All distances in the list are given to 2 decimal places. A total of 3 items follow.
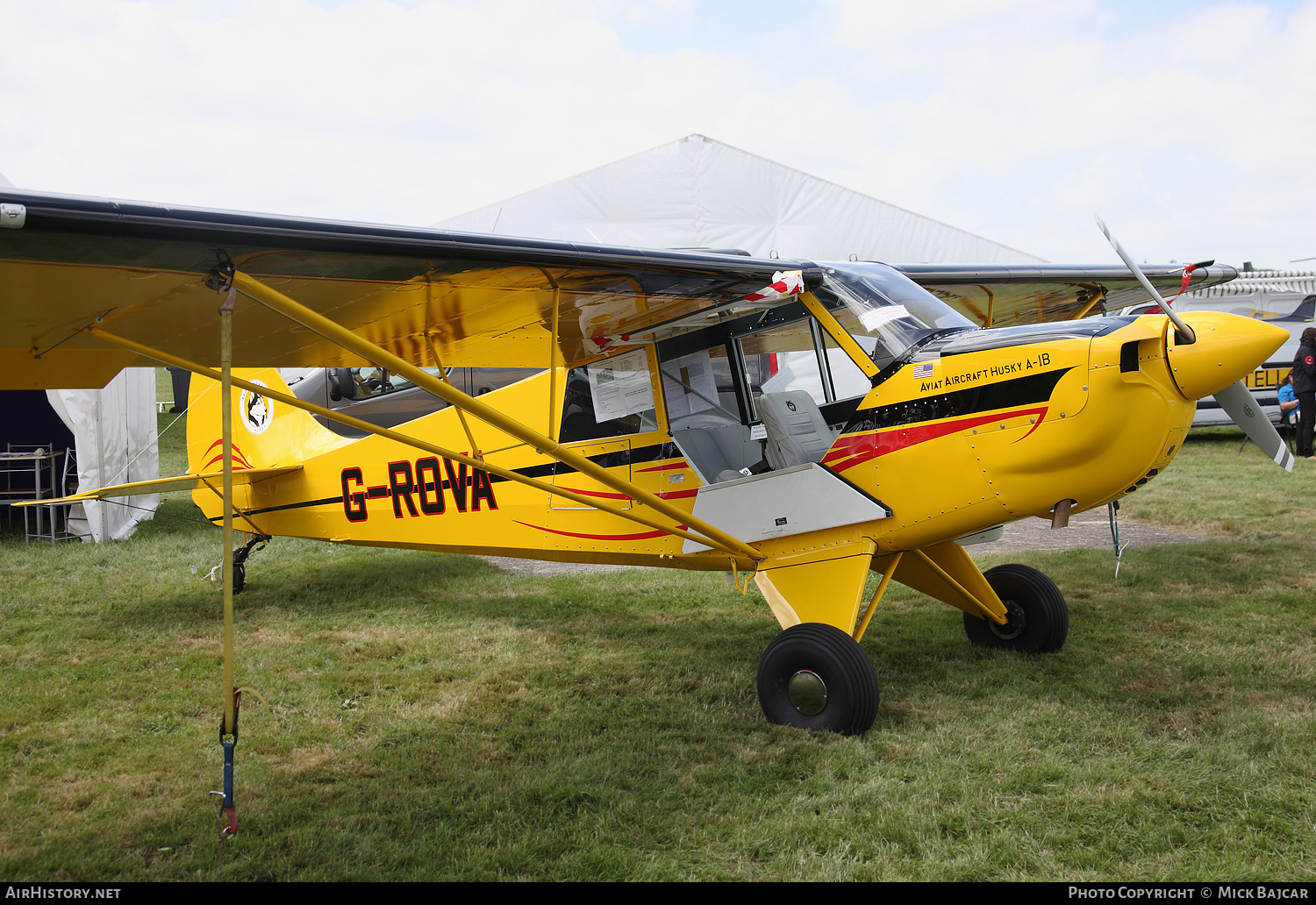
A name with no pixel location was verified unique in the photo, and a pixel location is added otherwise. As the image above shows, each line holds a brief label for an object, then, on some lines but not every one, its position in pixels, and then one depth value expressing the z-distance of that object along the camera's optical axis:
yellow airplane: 3.30
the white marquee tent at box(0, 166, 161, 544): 10.34
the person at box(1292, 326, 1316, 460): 13.09
